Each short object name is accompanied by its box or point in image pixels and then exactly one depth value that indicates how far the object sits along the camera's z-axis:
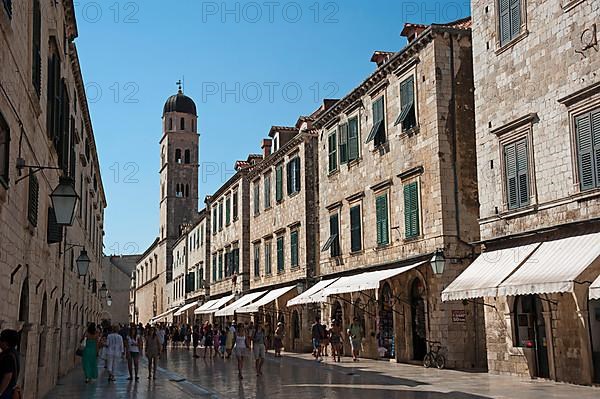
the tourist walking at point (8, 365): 7.16
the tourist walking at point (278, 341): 29.11
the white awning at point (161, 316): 69.80
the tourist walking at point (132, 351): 21.11
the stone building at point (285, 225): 33.94
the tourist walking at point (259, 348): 21.48
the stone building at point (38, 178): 9.61
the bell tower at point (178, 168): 84.44
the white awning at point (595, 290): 13.23
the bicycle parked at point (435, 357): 21.31
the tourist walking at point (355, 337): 26.02
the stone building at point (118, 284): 105.80
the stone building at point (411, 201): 21.80
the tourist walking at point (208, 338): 32.88
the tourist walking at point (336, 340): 26.14
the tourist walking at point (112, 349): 20.98
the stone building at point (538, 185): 15.26
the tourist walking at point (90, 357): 20.39
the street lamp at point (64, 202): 10.35
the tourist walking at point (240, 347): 20.56
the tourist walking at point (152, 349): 21.73
